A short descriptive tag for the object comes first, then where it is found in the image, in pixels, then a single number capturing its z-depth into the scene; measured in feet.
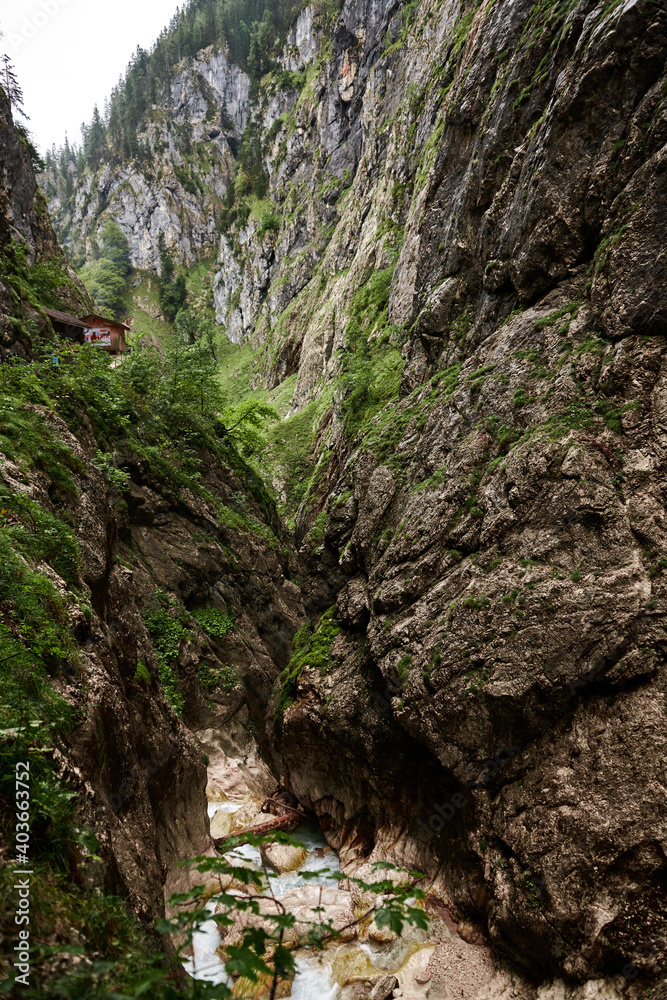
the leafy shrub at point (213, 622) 62.08
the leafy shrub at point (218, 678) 56.39
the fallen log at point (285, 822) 47.46
